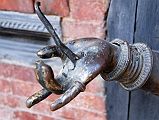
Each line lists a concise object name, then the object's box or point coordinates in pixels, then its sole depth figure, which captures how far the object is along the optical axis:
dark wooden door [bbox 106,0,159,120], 0.90
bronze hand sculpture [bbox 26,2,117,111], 0.63
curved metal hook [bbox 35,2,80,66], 0.65
